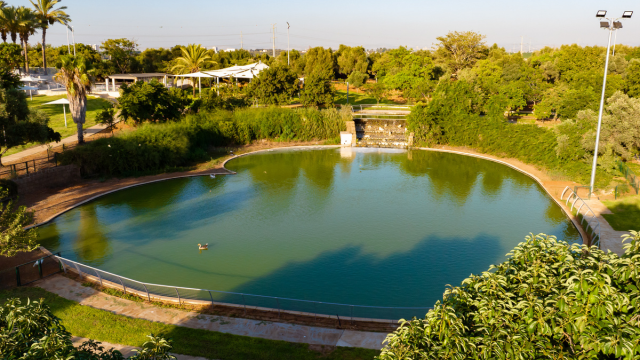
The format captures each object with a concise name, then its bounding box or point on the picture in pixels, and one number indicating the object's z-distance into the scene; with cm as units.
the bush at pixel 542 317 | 723
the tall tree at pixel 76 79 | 3472
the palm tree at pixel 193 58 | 6781
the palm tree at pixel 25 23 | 6347
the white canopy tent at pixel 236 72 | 6172
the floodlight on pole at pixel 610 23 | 2577
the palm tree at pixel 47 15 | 6731
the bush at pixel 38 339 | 745
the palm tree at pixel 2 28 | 6256
